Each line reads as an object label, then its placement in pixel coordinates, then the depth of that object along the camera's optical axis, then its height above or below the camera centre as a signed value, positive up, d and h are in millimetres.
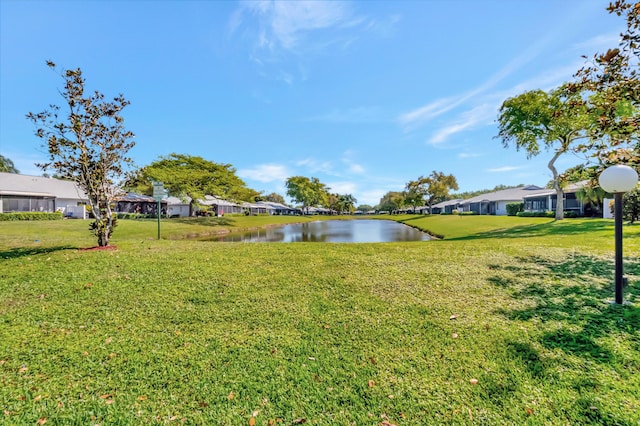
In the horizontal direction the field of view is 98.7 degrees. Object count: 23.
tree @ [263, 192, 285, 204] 106538 +5666
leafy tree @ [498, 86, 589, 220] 16641 +5466
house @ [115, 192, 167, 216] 36500 +880
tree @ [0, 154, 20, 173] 44109 +8063
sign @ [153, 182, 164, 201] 13656 +1066
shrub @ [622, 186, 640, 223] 13386 +255
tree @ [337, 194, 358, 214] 98750 +3050
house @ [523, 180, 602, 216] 24058 +891
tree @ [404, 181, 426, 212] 52000 +3703
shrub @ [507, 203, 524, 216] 35419 +350
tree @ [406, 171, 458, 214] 50316 +4655
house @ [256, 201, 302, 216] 74888 +485
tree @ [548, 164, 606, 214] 6367 +981
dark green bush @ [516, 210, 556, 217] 25502 -347
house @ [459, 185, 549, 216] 39750 +1666
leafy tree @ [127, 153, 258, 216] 31453 +4119
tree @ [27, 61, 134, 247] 7668 +1817
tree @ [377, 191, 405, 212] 76675 +3407
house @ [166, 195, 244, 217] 41938 +774
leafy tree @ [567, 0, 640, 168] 4869 +2245
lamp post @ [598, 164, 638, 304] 4340 +391
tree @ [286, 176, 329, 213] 63719 +5093
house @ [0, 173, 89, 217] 23484 +1656
